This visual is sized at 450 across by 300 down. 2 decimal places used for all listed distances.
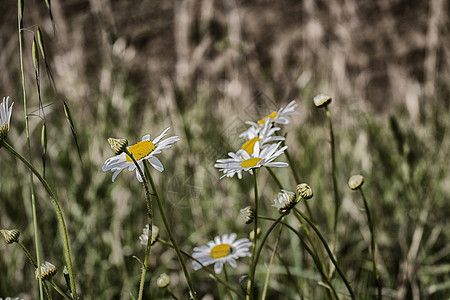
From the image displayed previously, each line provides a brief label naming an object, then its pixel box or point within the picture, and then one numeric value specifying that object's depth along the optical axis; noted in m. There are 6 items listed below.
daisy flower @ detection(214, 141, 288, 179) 0.68
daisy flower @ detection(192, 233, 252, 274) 0.75
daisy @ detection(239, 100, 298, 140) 0.73
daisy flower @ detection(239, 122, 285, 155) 0.70
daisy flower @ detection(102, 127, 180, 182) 0.67
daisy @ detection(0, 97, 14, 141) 0.64
